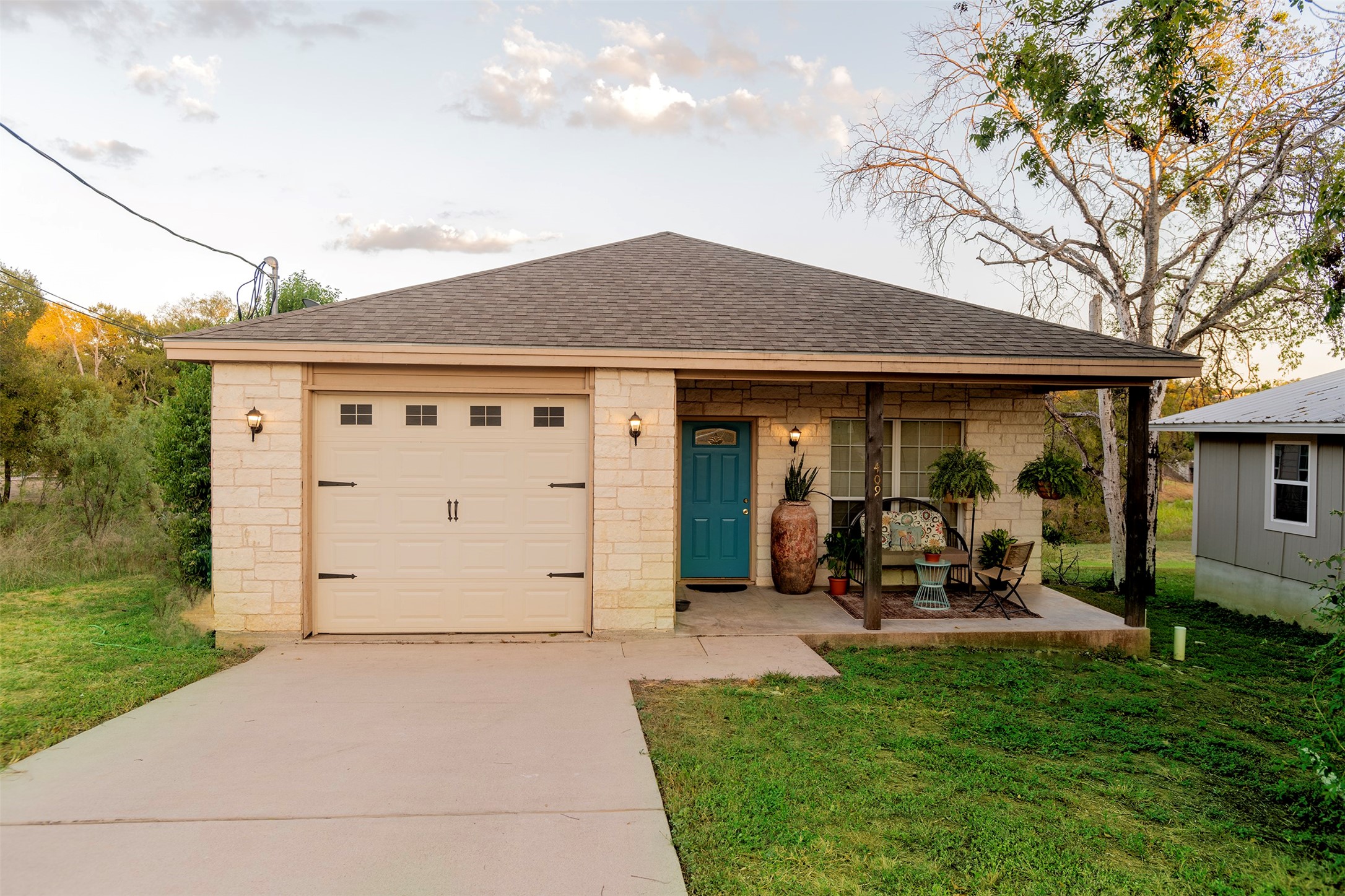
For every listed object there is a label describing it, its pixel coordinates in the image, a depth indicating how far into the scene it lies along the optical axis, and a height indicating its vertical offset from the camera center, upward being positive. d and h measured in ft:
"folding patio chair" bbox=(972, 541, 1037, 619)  25.59 -4.89
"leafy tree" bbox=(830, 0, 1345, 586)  33.09 +13.43
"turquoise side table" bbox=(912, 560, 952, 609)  26.78 -5.50
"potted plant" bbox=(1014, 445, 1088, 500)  25.63 -1.28
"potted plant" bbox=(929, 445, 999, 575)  26.89 -1.33
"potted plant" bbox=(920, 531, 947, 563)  26.50 -4.02
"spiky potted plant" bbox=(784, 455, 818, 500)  29.43 -1.78
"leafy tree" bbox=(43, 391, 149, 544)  39.22 -1.81
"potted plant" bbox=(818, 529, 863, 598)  29.19 -4.91
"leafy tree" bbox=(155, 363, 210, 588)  27.81 -1.38
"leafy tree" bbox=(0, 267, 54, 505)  49.06 +2.16
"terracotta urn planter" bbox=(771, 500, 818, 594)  29.01 -4.34
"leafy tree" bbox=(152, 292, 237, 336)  112.27 +20.88
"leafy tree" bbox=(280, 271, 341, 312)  51.85 +11.77
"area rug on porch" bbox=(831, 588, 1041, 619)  25.96 -6.42
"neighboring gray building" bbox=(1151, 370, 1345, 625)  28.09 -2.11
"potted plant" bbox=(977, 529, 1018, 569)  29.71 -4.51
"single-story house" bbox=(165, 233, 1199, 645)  22.39 +0.10
